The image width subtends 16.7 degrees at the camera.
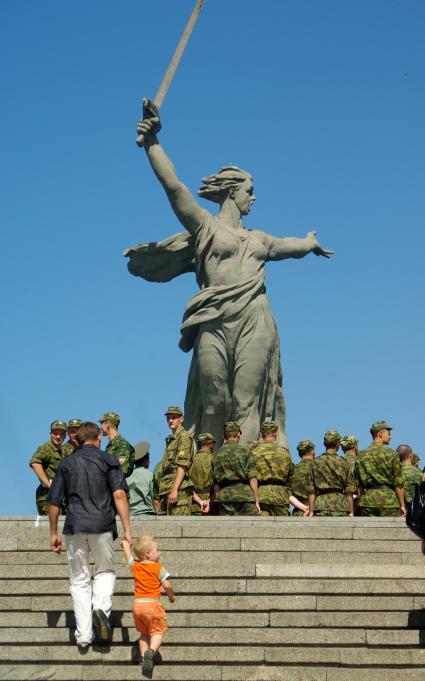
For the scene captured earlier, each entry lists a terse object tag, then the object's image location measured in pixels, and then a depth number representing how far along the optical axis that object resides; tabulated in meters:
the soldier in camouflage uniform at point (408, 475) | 16.80
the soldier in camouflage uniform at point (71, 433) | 16.38
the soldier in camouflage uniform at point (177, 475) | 16.00
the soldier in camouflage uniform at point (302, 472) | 16.94
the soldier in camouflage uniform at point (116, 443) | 16.25
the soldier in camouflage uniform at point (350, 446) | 17.61
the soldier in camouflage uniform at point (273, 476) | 16.06
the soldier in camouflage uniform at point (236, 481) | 15.83
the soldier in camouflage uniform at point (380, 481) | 15.91
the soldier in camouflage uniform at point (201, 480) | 16.25
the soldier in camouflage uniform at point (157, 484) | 16.61
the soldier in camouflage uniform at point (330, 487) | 16.19
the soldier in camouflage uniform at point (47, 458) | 16.19
